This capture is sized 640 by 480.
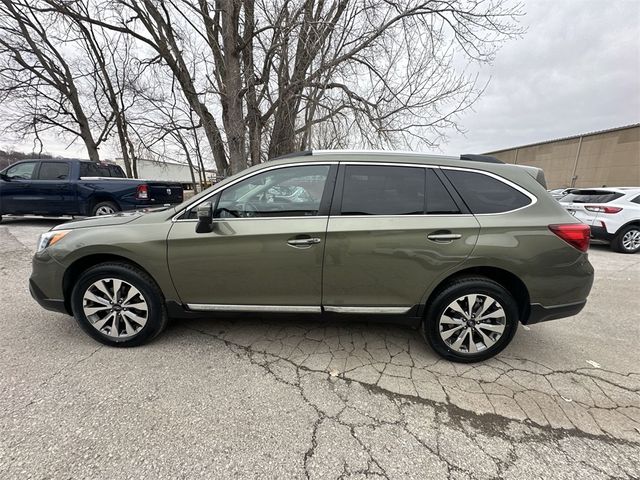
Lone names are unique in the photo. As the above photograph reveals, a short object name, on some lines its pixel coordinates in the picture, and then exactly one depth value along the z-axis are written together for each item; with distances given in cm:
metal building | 1944
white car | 674
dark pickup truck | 782
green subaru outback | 237
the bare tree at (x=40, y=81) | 1322
